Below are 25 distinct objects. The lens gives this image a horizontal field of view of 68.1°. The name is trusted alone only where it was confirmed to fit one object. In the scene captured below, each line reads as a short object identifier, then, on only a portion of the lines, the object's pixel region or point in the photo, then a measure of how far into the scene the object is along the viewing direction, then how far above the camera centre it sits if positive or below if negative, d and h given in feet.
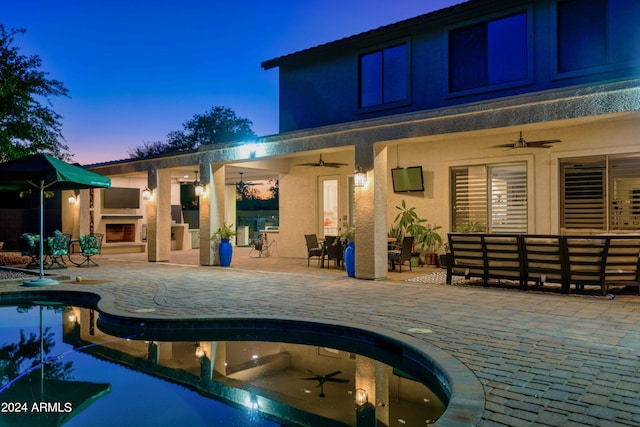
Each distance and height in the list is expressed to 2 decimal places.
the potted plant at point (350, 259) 35.35 -3.08
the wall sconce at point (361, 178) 33.88 +2.85
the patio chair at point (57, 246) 43.01 -2.60
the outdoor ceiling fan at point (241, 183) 66.36 +5.05
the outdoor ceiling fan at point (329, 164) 45.02 +5.22
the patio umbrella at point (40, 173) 32.91 +3.16
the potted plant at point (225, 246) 44.39 -2.66
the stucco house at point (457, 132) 32.65 +6.16
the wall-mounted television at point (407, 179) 43.80 +3.64
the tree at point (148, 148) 150.82 +22.32
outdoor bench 25.67 -2.40
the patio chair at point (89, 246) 46.01 -2.76
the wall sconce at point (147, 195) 51.72 +2.50
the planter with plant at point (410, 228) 43.14 -0.93
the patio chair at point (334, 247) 40.96 -2.57
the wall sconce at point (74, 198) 62.95 +2.66
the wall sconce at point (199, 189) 45.27 +2.75
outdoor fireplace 64.49 -2.12
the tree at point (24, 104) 45.32 +11.36
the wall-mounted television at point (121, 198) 64.13 +2.71
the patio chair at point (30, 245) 43.75 -2.54
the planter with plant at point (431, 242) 42.45 -2.19
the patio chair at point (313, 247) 43.65 -2.76
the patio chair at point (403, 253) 38.65 -2.88
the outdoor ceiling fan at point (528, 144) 34.76 +5.52
